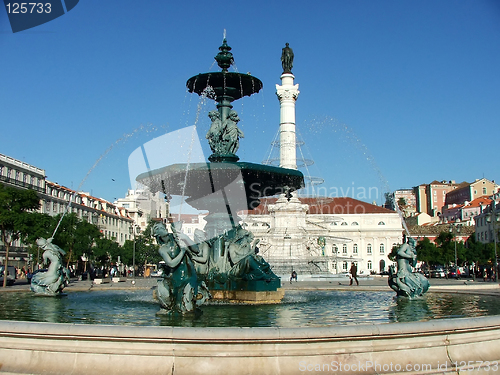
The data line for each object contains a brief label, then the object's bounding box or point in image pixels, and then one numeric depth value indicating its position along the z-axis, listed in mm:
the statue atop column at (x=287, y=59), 74062
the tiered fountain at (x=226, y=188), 11672
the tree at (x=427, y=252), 60219
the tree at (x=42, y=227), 31156
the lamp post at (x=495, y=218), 35500
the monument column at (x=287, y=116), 71831
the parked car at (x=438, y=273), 53494
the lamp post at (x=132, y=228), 89125
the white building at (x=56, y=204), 52556
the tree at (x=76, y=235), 37969
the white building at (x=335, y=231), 62938
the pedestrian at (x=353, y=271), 25594
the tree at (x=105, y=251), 52312
